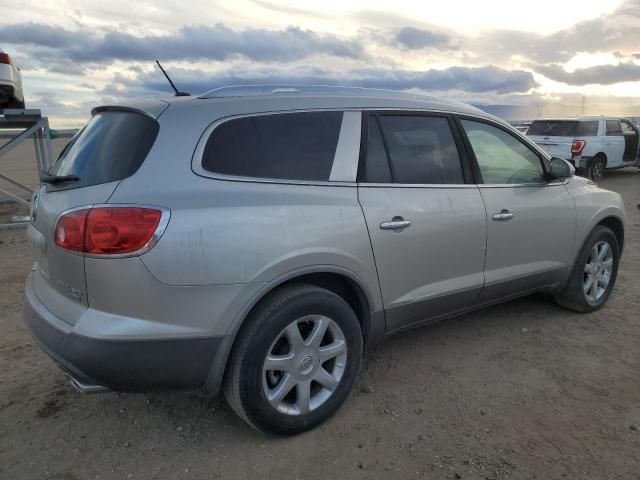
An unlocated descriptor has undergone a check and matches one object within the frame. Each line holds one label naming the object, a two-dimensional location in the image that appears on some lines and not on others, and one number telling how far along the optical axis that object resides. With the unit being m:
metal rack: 7.38
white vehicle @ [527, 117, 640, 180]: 13.52
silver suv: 2.29
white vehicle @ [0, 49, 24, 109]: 7.11
